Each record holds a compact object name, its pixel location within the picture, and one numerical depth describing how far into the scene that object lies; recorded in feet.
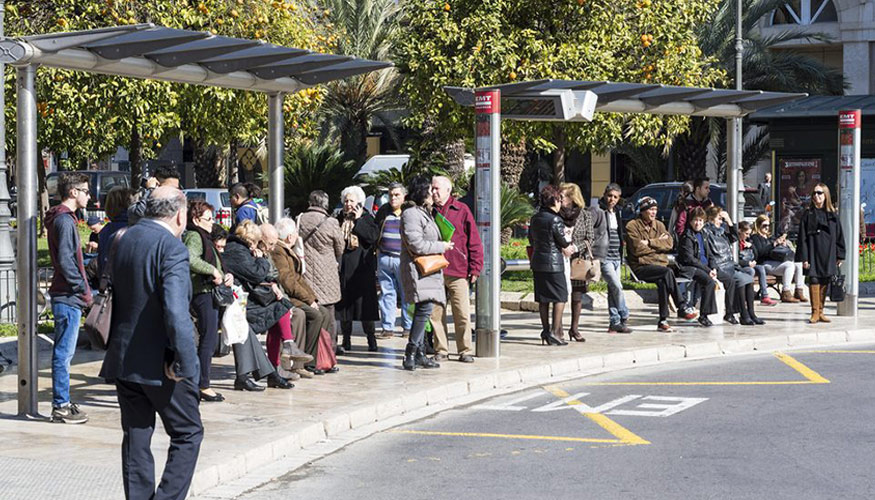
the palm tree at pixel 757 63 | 118.32
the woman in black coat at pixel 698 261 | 49.78
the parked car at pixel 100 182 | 147.64
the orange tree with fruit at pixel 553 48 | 77.25
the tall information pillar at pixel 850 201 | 52.70
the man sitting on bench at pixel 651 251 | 49.24
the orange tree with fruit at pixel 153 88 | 65.77
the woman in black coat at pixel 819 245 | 51.16
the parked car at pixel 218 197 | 123.23
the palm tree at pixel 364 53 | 127.54
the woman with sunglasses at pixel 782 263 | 58.95
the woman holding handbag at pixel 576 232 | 45.88
